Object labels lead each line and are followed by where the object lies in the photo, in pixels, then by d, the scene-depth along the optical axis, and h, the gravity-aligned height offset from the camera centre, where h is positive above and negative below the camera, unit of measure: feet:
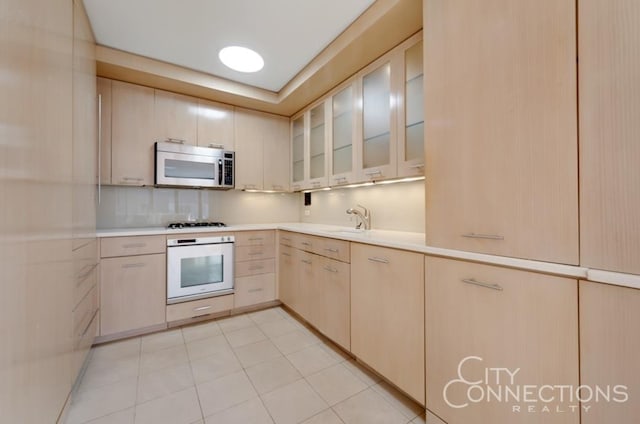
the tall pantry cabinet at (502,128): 2.99 +1.15
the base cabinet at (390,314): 4.61 -2.08
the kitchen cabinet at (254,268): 9.00 -2.05
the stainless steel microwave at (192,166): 8.38 +1.57
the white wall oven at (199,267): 7.88 -1.80
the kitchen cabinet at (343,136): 7.70 +2.42
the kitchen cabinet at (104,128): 7.85 +2.58
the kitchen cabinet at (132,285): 7.01 -2.09
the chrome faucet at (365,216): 8.06 -0.15
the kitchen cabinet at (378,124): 6.41 +2.34
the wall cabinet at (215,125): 9.41 +3.26
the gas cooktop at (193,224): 9.09 -0.46
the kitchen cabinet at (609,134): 2.53 +0.80
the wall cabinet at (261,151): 10.25 +2.55
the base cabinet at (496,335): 2.95 -1.67
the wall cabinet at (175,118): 8.69 +3.29
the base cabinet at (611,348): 2.52 -1.41
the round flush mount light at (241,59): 7.27 +4.54
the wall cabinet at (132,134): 8.07 +2.52
